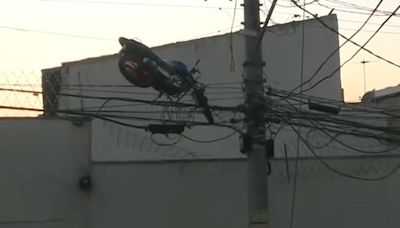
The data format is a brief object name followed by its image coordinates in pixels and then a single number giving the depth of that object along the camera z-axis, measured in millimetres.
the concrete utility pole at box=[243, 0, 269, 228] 11117
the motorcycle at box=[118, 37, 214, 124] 12562
